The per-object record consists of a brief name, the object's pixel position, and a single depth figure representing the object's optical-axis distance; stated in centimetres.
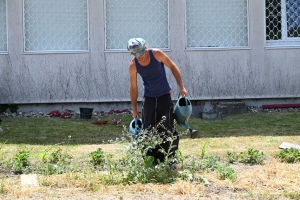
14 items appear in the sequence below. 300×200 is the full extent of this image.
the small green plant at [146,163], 1187
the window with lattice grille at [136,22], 2461
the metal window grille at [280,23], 2489
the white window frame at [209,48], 2439
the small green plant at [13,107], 2430
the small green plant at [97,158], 1369
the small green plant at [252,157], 1389
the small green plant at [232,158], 1412
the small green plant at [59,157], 1410
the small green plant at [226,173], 1203
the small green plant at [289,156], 1379
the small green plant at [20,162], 1325
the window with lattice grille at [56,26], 2455
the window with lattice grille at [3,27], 2455
